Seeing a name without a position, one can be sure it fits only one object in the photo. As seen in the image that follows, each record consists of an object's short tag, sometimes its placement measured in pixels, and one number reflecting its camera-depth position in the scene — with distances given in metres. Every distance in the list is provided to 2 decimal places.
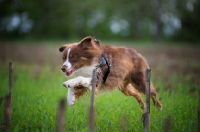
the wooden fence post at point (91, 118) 7.46
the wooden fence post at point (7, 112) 7.88
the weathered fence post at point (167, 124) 7.27
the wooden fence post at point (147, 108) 8.58
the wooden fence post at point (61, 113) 6.65
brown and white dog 11.03
